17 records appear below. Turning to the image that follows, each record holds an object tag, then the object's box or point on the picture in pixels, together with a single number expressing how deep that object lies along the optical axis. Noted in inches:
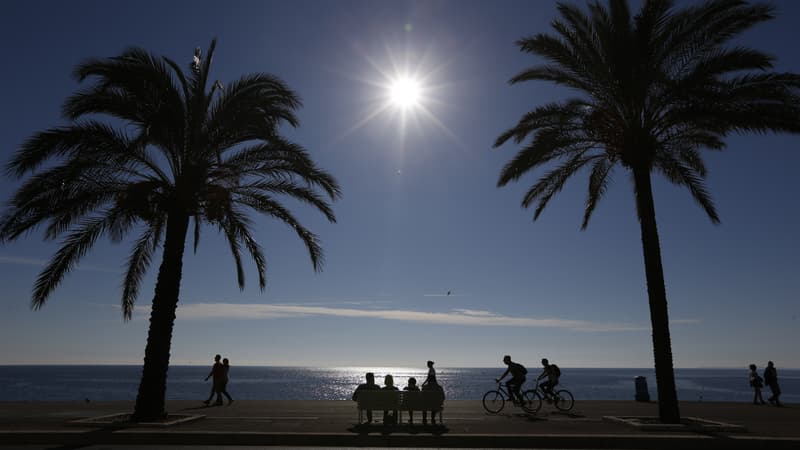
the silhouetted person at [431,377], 591.2
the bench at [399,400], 522.0
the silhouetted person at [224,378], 774.5
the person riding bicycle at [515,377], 676.1
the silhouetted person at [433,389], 526.0
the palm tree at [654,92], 551.8
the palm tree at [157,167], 547.2
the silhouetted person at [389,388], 536.5
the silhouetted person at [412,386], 547.7
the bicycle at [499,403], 674.8
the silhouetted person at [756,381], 874.9
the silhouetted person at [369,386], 534.8
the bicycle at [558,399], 701.9
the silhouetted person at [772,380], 815.7
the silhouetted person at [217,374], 771.4
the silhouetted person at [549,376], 702.5
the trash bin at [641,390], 864.3
